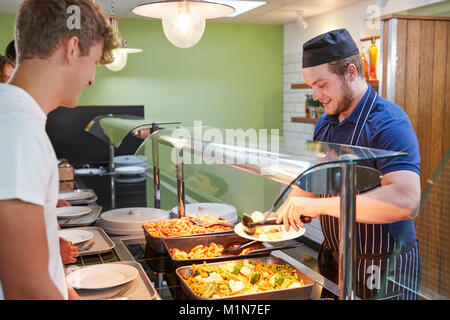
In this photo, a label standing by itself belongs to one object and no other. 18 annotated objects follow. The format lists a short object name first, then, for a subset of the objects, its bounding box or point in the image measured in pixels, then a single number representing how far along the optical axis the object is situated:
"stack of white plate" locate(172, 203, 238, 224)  2.32
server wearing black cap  1.45
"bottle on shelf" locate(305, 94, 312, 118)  5.36
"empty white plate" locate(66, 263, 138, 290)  1.45
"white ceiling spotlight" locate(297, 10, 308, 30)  5.31
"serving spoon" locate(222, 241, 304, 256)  1.62
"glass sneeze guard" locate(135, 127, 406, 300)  1.07
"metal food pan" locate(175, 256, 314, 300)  1.29
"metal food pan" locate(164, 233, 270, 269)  1.81
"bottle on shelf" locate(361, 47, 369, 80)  4.23
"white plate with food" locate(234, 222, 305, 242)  1.59
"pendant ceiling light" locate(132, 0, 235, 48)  2.30
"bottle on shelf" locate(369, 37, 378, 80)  4.18
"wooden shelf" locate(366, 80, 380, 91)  4.12
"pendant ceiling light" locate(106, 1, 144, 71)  3.86
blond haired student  0.81
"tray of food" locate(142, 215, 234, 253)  1.87
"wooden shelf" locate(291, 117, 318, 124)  5.16
